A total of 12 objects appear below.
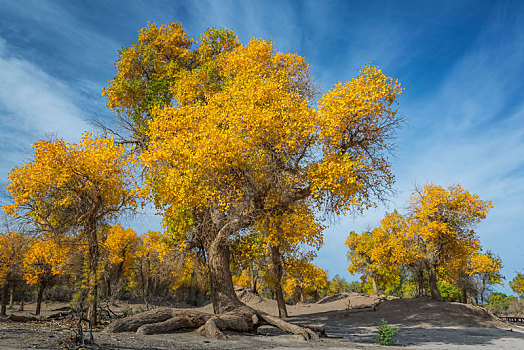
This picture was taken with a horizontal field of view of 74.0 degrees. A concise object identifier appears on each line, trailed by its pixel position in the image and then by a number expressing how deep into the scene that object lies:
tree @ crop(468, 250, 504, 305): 28.42
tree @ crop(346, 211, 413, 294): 24.52
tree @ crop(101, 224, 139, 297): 31.77
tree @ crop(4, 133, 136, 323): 13.12
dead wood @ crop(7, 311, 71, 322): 14.46
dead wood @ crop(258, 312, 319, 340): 11.55
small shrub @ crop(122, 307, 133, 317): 19.40
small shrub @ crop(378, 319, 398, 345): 10.95
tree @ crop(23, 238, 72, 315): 22.44
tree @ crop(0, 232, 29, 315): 23.59
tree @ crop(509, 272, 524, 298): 37.18
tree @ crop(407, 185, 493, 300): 22.72
